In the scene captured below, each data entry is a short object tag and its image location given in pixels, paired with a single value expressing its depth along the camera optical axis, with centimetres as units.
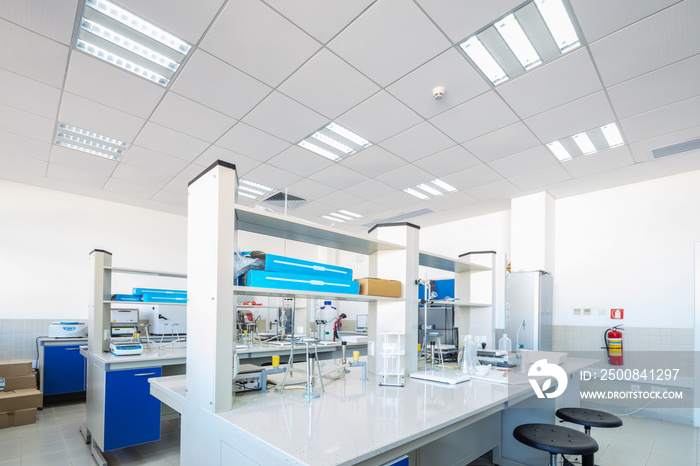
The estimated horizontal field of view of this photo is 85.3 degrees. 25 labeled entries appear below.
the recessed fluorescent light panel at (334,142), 375
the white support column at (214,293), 150
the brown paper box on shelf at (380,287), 221
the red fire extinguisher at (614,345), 471
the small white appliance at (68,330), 504
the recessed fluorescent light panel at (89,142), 379
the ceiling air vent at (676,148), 381
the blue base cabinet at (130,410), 297
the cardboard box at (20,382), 418
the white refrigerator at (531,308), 480
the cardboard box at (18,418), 385
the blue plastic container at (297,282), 166
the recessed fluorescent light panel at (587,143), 364
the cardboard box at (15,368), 421
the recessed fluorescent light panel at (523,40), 227
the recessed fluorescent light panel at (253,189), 523
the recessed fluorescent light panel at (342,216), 667
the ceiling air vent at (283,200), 574
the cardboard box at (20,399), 387
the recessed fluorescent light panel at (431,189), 511
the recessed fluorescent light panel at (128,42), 236
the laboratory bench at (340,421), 122
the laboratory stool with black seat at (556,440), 184
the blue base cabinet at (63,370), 478
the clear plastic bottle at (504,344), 324
